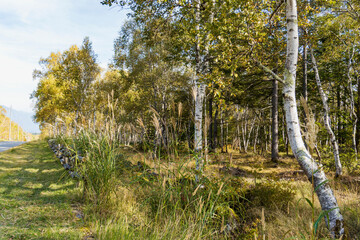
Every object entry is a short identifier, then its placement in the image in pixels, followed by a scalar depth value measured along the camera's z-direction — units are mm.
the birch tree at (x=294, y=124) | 2947
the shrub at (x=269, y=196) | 4816
